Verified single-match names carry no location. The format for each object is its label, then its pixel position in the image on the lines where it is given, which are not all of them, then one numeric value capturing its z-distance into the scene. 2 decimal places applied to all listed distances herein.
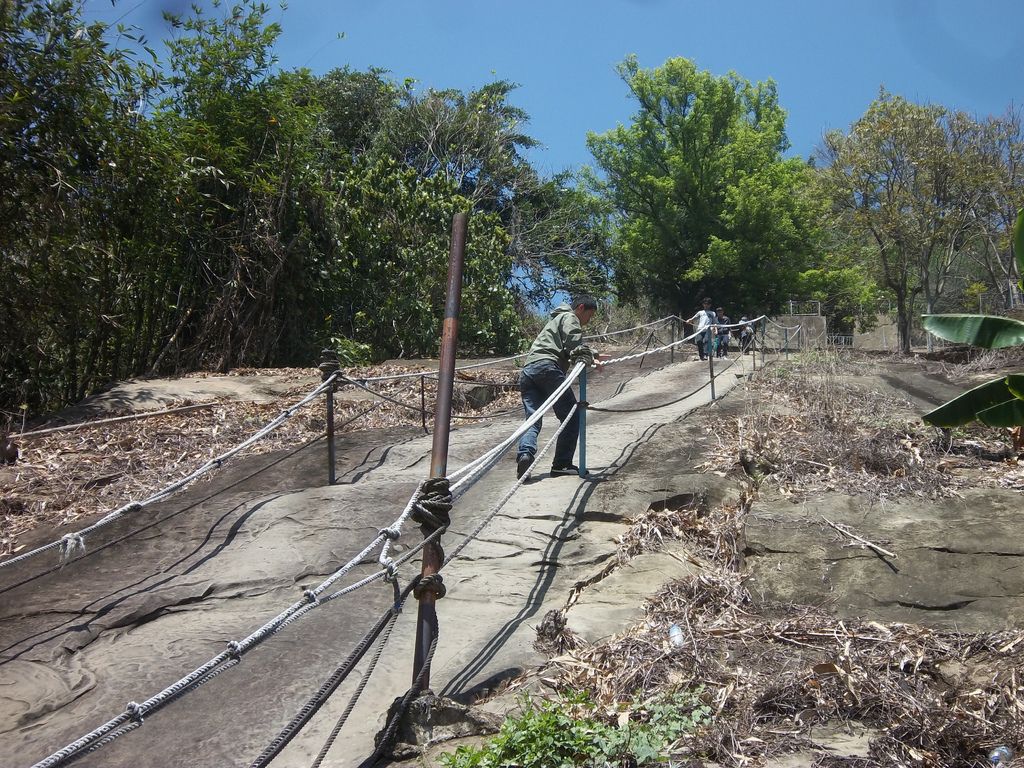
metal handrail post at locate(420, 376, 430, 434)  9.65
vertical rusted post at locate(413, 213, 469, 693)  4.08
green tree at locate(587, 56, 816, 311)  30.27
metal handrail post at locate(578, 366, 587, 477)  7.36
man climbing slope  7.51
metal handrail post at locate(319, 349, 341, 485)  7.70
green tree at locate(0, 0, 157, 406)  9.41
